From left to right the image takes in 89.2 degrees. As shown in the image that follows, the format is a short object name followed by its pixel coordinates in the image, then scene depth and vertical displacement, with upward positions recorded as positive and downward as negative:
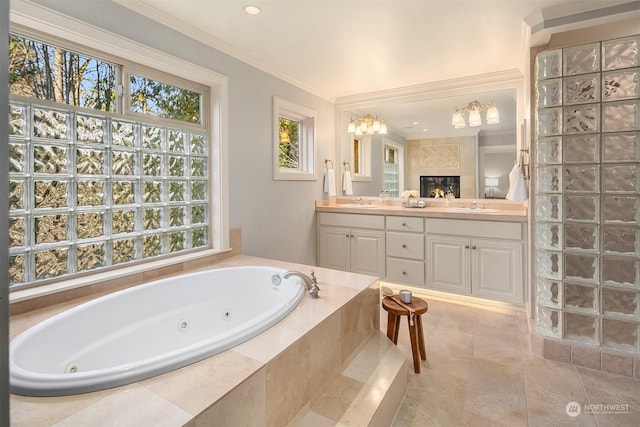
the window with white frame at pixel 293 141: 3.23 +0.74
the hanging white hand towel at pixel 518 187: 2.58 +0.15
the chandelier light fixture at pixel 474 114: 3.30 +0.95
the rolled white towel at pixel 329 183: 3.95 +0.30
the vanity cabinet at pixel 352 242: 3.54 -0.40
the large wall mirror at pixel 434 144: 3.27 +0.71
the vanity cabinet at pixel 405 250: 3.29 -0.45
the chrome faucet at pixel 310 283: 1.82 -0.43
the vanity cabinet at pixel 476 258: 2.86 -0.49
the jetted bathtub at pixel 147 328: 1.07 -0.57
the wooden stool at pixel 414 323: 2.00 -0.74
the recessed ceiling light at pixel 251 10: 2.07 +1.29
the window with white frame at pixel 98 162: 1.70 +0.30
